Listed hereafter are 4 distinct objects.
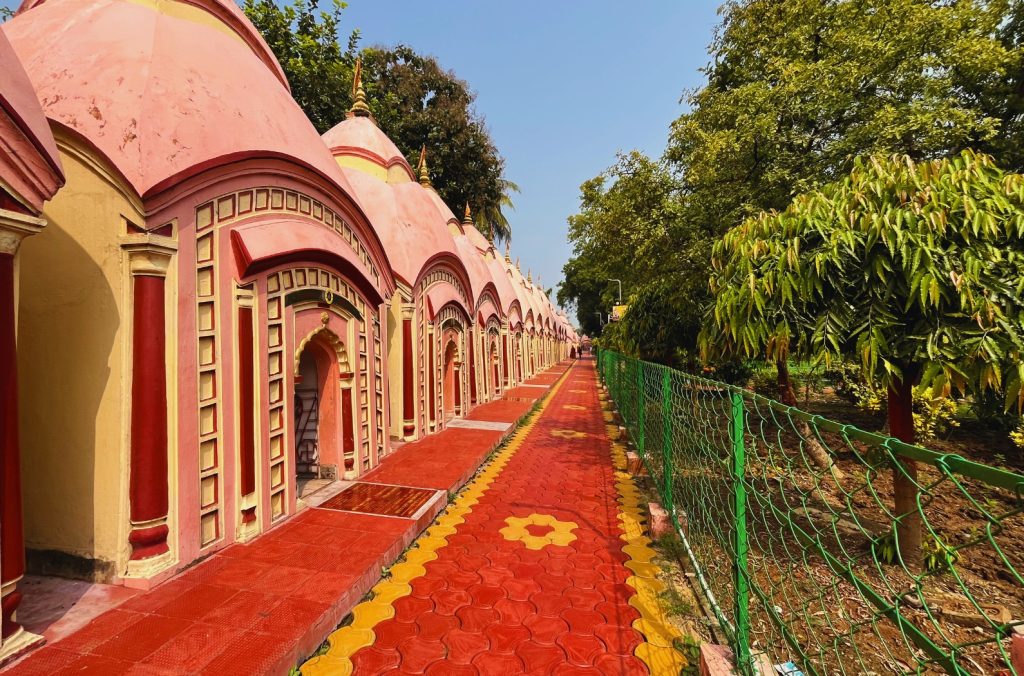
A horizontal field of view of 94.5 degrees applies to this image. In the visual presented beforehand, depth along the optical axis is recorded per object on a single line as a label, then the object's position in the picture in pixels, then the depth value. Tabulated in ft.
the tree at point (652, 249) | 22.27
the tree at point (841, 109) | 18.12
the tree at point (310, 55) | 49.90
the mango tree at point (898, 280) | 9.56
